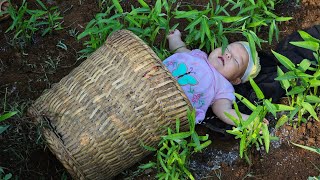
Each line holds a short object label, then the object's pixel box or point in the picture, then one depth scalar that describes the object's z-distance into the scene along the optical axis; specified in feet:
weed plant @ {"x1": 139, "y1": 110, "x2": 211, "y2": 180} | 7.83
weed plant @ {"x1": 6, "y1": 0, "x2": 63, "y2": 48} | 10.04
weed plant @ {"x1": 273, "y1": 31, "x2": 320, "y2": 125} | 7.98
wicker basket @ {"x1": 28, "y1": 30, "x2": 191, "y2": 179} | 7.91
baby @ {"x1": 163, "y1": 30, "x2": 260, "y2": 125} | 9.68
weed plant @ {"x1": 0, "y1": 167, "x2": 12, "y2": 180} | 7.15
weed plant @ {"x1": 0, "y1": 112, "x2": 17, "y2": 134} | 7.08
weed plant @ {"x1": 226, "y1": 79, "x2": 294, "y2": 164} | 7.66
